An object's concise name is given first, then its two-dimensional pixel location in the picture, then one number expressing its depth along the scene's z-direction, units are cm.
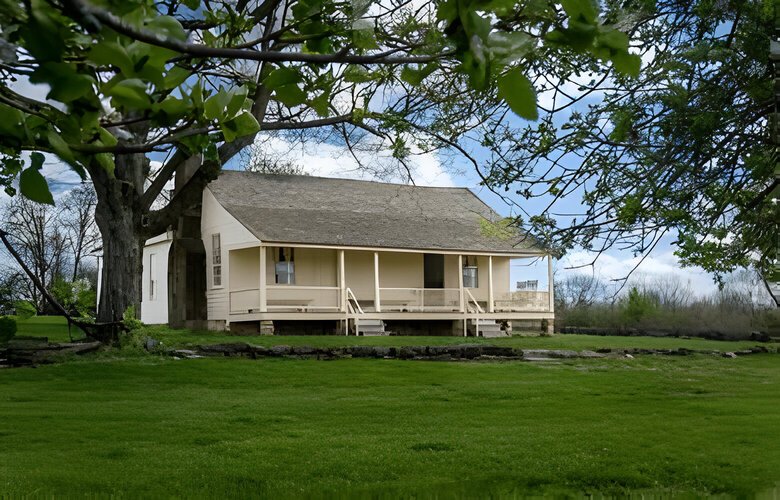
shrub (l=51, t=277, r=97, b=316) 2097
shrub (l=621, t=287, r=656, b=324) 2659
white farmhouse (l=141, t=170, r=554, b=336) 2223
